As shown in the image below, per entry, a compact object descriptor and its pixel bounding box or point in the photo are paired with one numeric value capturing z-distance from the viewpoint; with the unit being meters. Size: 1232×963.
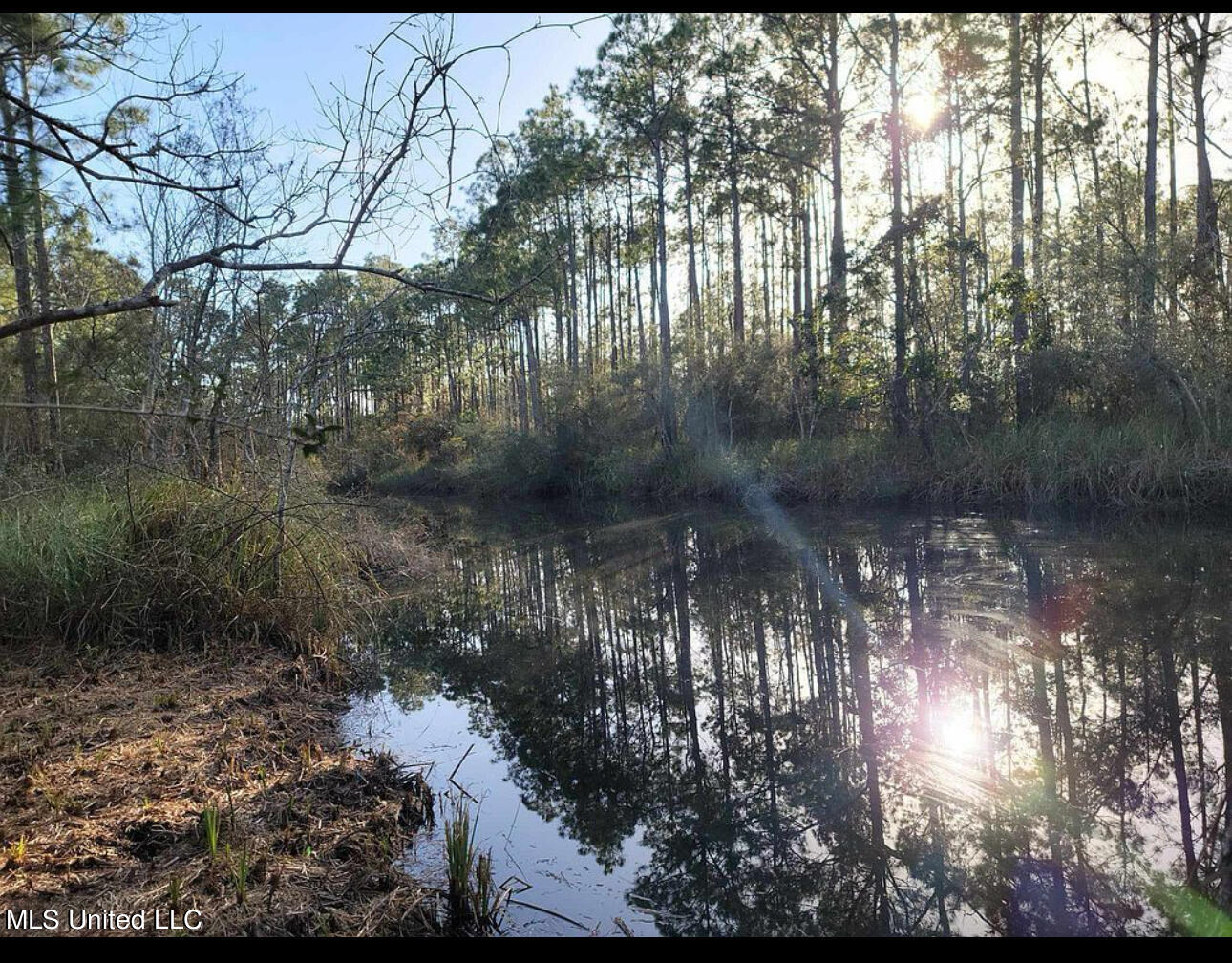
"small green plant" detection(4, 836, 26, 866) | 2.25
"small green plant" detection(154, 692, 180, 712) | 3.74
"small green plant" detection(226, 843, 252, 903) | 2.20
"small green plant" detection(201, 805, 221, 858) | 2.37
